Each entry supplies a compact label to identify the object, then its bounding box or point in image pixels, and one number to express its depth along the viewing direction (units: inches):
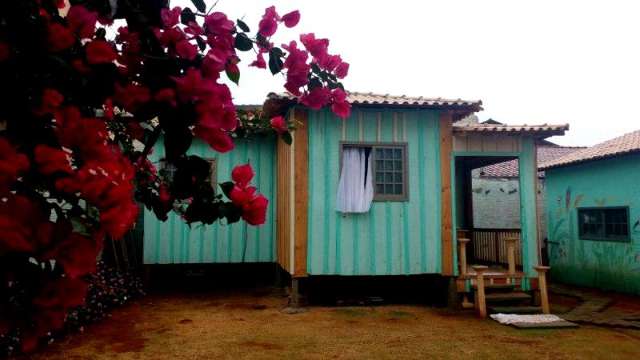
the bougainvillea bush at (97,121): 31.7
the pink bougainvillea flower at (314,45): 60.4
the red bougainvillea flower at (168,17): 49.3
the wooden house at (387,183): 334.3
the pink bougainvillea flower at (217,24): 52.7
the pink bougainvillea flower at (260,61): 61.7
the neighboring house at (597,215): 424.8
